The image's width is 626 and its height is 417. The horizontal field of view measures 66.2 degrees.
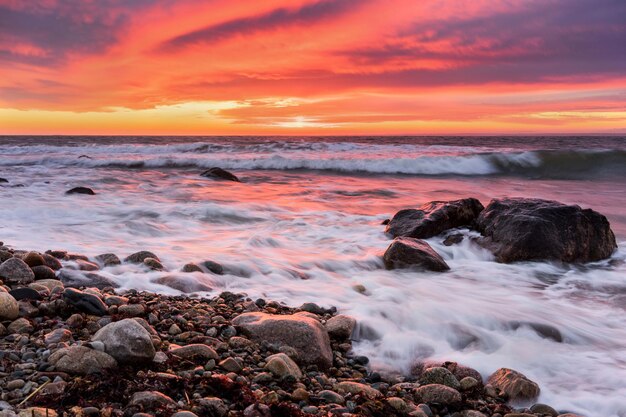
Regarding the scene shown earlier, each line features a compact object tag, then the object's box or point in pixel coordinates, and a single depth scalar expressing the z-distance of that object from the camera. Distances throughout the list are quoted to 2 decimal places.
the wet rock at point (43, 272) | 4.38
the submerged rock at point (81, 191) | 12.06
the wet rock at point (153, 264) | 5.26
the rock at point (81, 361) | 2.55
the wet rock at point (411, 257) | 5.96
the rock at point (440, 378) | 3.12
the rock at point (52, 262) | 4.76
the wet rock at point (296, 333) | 3.26
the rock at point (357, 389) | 2.85
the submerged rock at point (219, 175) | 16.89
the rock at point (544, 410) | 2.88
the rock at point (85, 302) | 3.42
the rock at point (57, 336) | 2.90
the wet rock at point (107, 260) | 5.41
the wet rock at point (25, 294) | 3.54
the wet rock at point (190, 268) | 5.21
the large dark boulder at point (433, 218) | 7.46
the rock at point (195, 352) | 2.97
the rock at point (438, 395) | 2.89
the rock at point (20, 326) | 3.01
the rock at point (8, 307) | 3.13
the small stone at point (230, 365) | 2.90
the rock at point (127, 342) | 2.72
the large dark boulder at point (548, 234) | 6.41
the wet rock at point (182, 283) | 4.73
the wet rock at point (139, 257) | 5.49
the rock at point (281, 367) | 2.93
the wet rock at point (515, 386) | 3.03
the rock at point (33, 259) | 4.52
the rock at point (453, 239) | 7.15
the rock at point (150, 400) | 2.31
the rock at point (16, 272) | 4.07
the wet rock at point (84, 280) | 4.54
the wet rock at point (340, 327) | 3.79
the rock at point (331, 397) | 2.72
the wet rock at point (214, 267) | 5.42
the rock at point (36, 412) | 2.05
